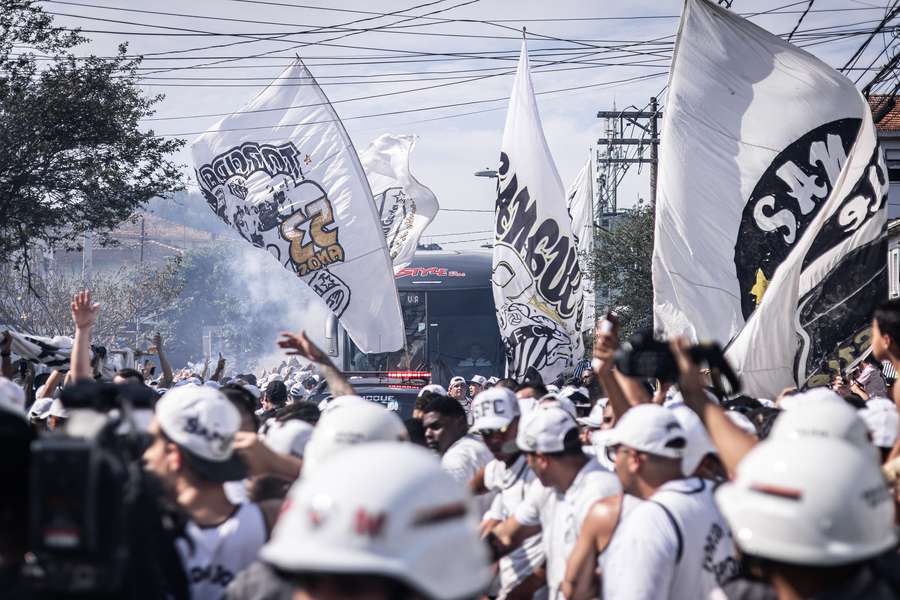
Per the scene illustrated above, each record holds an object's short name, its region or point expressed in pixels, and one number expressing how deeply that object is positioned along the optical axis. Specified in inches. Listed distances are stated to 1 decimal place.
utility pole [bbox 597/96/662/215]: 1344.7
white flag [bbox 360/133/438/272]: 701.9
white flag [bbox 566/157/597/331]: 906.1
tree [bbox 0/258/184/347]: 1818.4
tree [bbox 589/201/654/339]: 1273.4
